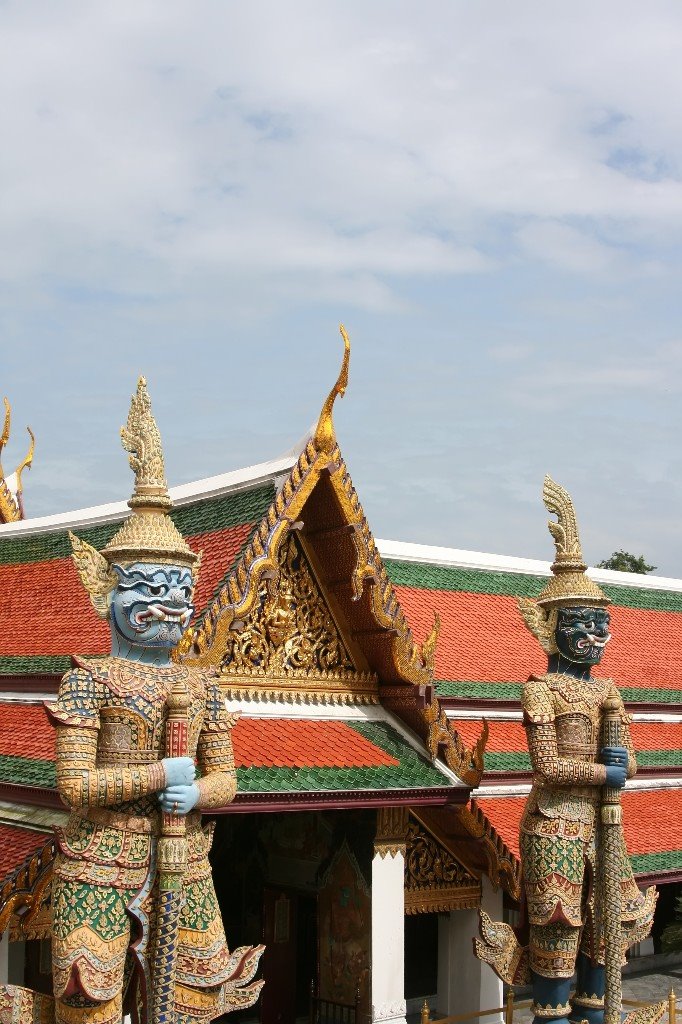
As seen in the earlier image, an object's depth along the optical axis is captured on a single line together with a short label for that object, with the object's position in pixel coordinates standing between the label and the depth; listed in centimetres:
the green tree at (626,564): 4256
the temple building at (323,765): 909
